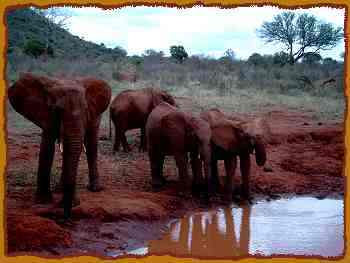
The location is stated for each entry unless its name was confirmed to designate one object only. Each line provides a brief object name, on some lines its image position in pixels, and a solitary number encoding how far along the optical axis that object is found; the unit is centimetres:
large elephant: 624
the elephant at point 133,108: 1176
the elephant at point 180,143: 820
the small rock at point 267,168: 1037
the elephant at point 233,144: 835
